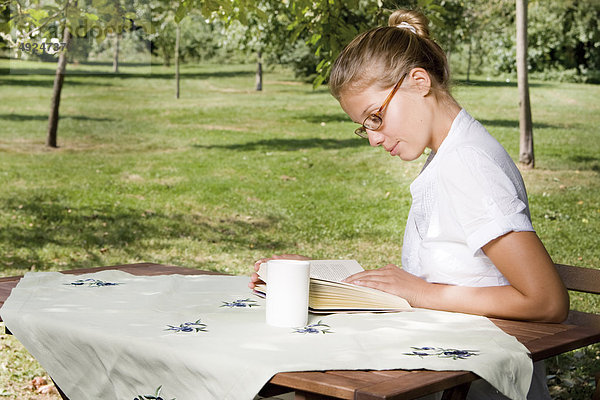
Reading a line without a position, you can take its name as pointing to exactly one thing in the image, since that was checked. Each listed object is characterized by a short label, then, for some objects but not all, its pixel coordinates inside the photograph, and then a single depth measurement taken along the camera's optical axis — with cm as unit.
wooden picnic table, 138
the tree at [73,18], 466
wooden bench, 249
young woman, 190
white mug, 180
